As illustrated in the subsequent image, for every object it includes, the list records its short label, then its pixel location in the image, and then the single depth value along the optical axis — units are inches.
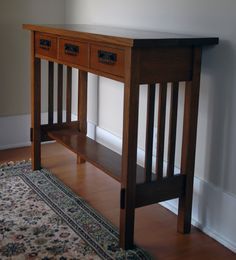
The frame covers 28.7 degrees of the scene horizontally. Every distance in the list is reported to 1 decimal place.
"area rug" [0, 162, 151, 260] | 78.1
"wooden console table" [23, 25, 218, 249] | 73.0
